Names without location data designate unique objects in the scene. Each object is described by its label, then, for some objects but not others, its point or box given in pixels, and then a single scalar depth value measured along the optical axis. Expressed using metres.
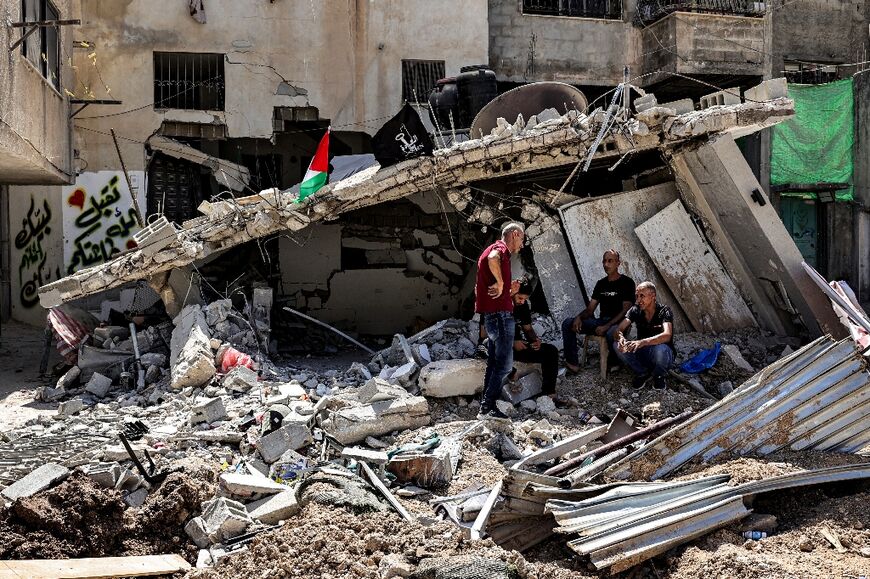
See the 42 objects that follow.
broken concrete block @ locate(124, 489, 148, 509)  6.81
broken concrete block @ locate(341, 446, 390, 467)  7.31
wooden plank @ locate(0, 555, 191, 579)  5.67
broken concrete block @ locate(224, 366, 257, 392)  9.56
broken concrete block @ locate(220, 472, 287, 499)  6.63
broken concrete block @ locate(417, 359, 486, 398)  8.84
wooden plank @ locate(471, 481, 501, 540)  6.20
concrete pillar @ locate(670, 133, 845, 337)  10.46
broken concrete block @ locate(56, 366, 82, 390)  10.92
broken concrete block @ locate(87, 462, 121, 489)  6.89
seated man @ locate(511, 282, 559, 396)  8.91
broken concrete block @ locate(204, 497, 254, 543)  6.28
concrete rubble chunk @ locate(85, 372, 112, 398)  10.46
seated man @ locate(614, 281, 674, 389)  8.66
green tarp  18.03
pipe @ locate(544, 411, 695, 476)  6.90
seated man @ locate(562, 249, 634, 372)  9.39
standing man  8.18
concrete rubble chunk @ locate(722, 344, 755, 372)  9.70
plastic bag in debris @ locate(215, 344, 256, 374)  10.11
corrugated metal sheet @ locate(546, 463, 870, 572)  5.69
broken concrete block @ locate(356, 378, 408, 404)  8.31
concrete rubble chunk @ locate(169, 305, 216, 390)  9.84
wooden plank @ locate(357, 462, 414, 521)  6.54
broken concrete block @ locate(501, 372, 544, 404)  8.95
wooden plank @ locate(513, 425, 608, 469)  7.24
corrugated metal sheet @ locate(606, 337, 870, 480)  6.75
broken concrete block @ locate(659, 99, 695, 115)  10.48
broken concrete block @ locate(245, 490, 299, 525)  6.46
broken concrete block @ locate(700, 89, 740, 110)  10.46
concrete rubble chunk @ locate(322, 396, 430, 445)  7.89
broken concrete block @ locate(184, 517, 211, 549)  6.30
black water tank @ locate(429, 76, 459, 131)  13.93
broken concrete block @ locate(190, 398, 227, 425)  8.58
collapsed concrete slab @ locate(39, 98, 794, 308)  10.19
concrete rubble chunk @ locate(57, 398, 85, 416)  9.64
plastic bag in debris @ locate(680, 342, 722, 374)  9.47
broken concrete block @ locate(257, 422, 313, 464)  7.62
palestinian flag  11.30
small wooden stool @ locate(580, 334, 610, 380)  9.23
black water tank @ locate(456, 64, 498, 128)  13.84
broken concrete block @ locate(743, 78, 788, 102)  10.38
